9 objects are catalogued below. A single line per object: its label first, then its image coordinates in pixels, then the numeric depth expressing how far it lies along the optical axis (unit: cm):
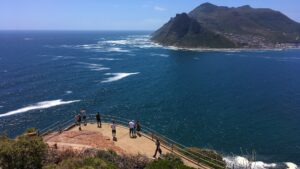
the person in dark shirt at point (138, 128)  1969
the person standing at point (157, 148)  1650
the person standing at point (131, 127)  1900
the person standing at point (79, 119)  2070
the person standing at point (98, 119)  2052
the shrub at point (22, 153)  1276
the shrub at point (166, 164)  1420
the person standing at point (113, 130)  1892
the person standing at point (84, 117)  2146
